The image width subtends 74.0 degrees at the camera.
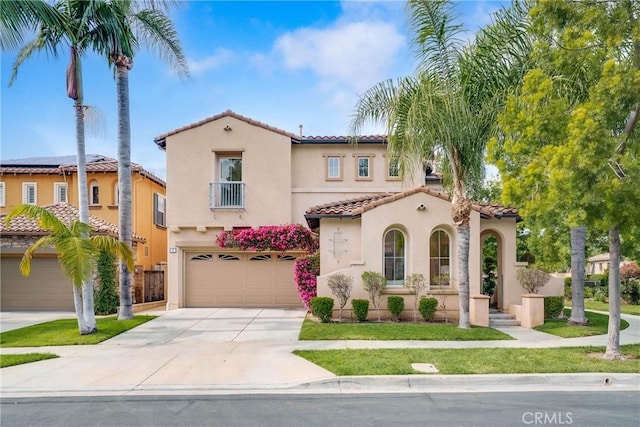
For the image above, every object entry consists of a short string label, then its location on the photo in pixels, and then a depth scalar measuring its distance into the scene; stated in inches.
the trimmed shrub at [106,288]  626.2
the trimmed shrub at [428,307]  494.6
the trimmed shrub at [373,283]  500.7
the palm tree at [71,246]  401.1
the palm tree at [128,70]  523.2
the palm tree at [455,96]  424.2
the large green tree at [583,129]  306.3
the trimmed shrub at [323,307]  494.9
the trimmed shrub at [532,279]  511.2
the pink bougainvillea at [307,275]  571.2
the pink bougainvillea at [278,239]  626.2
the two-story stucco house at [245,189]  676.7
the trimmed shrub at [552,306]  515.8
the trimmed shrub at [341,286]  505.0
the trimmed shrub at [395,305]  498.3
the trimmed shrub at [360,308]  499.2
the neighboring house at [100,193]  752.3
